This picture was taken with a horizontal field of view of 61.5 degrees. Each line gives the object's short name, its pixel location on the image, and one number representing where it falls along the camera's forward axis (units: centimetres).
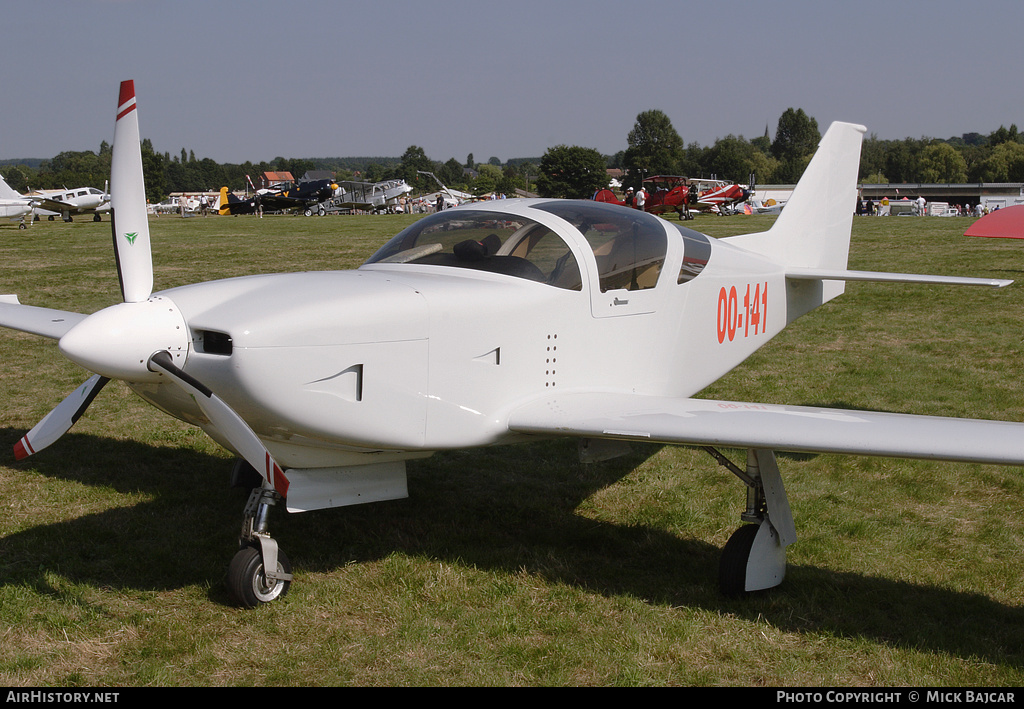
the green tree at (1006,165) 13725
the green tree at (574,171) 9919
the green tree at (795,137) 17100
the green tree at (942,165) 14488
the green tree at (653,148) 12712
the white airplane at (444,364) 379
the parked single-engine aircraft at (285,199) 5769
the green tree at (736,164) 13888
